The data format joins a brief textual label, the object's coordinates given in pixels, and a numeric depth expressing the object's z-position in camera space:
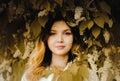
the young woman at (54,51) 1.77
